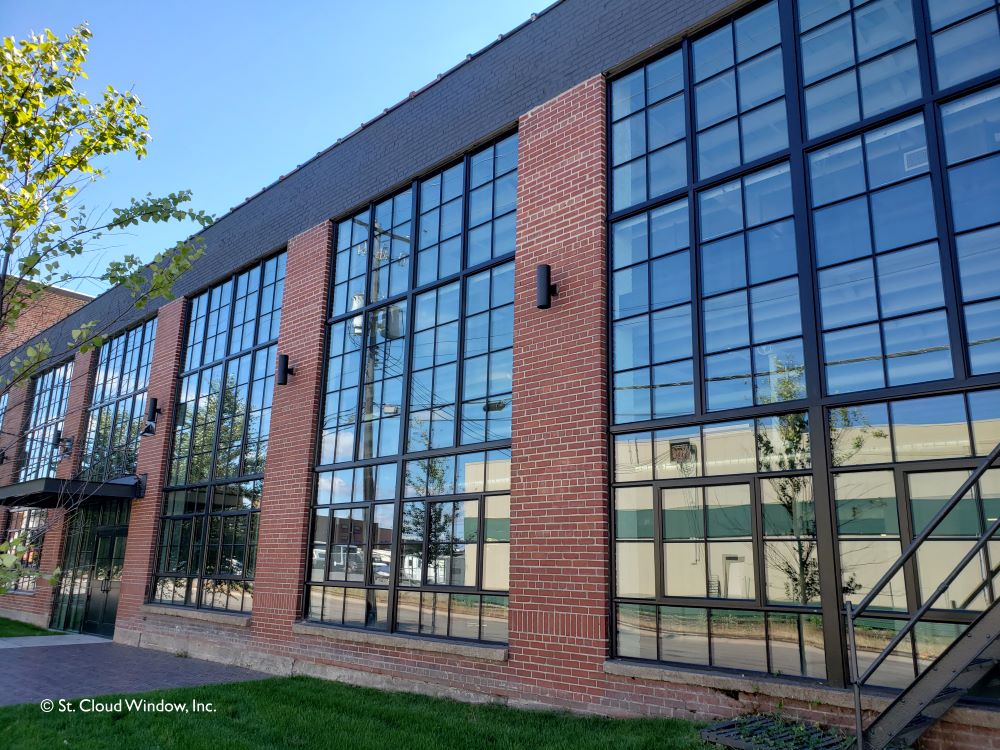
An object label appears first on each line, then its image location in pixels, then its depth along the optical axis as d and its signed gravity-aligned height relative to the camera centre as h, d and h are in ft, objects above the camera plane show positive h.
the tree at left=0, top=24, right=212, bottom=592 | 14.33 +7.46
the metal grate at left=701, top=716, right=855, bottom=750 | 17.11 -3.96
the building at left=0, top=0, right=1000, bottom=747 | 19.31 +6.10
